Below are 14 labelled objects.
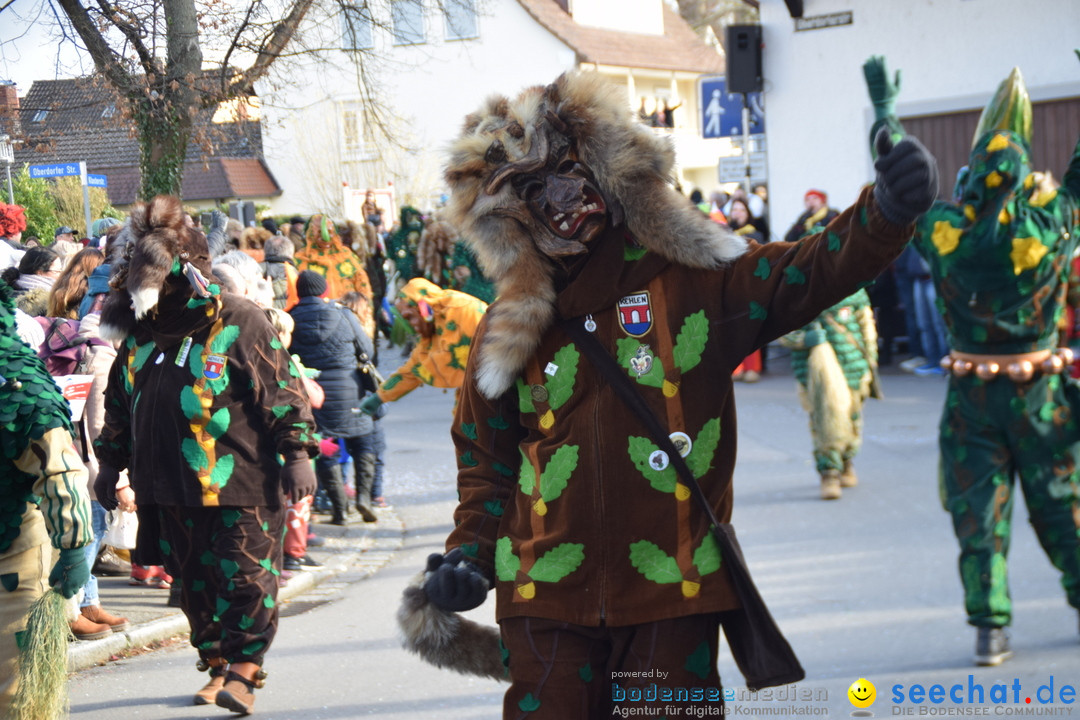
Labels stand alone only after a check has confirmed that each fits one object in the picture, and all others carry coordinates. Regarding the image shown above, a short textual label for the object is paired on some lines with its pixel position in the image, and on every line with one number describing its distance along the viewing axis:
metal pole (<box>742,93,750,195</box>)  16.19
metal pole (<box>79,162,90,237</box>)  11.80
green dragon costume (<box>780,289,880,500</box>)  8.48
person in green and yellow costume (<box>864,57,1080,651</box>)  4.95
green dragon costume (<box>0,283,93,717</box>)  3.81
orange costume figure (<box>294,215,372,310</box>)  14.42
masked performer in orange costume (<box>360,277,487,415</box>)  7.75
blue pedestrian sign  16.78
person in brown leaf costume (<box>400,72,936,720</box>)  2.97
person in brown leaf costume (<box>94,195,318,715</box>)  4.96
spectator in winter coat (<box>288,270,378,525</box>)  8.53
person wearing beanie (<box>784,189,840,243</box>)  11.70
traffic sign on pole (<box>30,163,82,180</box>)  12.05
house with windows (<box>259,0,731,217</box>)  33.78
